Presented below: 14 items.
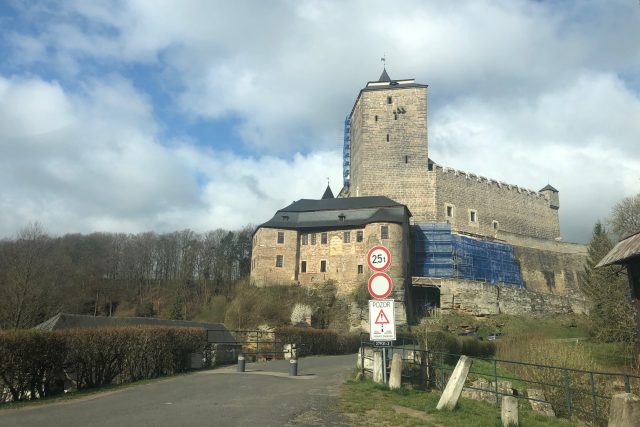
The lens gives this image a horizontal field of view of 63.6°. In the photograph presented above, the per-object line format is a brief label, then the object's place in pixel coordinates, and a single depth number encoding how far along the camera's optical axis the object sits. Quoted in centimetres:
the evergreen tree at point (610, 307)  2628
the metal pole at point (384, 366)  1220
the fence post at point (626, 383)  797
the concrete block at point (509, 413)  856
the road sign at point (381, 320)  1098
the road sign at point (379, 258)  1061
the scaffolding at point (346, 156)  6925
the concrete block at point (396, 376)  1204
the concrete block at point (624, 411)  630
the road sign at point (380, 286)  1088
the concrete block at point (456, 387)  986
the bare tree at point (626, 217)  3962
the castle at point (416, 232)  4925
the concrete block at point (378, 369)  1319
